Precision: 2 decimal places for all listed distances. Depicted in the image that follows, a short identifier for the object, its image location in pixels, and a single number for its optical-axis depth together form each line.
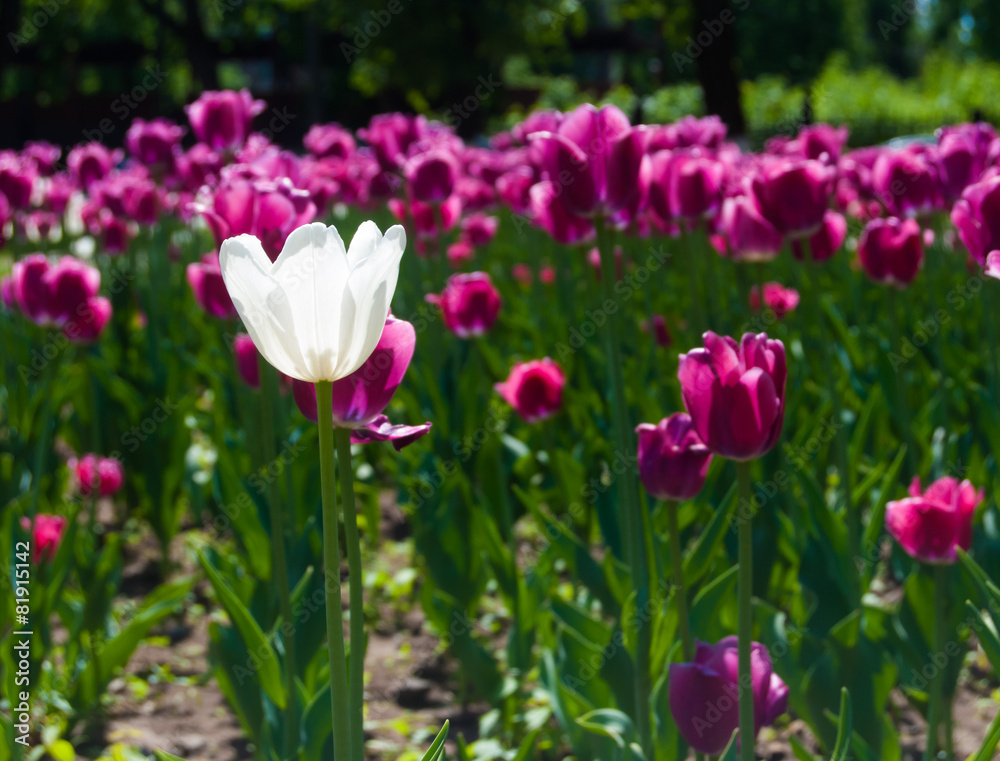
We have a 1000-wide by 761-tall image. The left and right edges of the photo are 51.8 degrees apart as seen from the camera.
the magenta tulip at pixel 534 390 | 2.25
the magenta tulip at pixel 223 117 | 3.12
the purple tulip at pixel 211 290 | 2.16
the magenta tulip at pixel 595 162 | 1.52
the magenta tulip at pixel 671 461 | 1.31
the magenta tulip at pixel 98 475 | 2.62
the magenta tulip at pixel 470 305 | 2.69
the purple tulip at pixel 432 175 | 2.99
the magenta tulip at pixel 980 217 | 1.46
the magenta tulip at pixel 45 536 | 2.16
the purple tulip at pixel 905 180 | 2.26
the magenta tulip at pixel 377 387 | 0.97
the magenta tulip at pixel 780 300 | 3.22
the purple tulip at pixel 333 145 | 4.33
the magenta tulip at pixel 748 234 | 2.34
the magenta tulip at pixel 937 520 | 1.46
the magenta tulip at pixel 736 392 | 1.01
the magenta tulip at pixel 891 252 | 2.31
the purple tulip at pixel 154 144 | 3.82
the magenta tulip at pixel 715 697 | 1.15
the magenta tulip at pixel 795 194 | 1.83
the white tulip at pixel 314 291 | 0.82
